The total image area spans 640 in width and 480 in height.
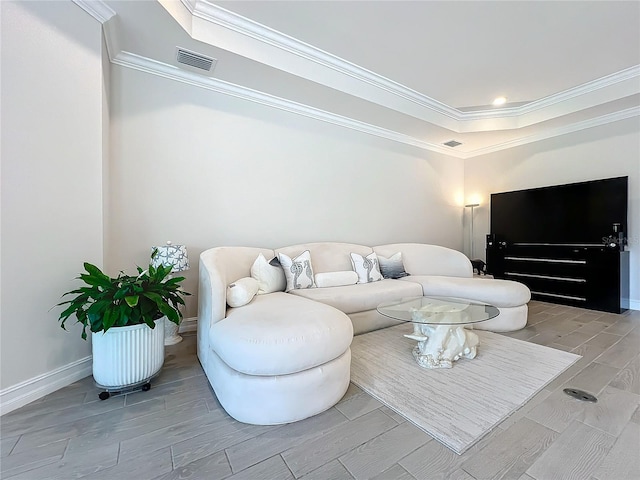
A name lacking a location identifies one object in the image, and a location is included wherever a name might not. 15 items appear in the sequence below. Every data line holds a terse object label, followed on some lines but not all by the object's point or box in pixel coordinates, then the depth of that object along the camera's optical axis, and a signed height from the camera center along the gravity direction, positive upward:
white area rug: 1.50 -1.00
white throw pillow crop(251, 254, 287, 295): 2.66 -0.41
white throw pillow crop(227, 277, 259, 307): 2.07 -0.45
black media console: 3.54 -0.53
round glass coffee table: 2.07 -0.76
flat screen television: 3.65 +0.33
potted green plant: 1.61 -0.53
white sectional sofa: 1.46 -0.62
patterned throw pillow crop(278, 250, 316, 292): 2.84 -0.38
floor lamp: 5.53 -0.08
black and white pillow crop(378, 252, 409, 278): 3.65 -0.43
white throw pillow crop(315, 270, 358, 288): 3.09 -0.50
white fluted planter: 1.66 -0.74
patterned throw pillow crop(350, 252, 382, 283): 3.39 -0.41
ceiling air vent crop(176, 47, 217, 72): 2.50 +1.64
